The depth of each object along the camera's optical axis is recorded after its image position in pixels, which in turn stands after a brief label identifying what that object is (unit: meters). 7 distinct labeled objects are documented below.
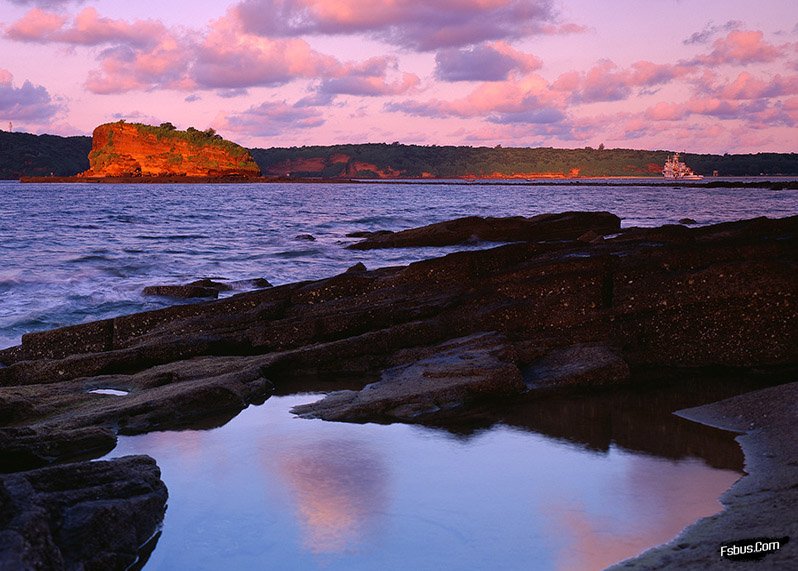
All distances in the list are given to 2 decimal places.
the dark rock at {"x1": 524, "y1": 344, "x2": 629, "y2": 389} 8.33
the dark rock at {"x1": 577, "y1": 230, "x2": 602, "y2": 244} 22.59
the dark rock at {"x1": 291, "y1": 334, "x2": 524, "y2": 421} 7.38
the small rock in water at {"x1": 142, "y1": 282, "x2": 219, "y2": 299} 17.67
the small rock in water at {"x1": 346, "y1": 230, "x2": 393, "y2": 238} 38.80
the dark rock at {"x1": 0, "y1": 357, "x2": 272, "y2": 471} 6.17
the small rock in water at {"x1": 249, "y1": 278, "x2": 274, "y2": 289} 19.89
